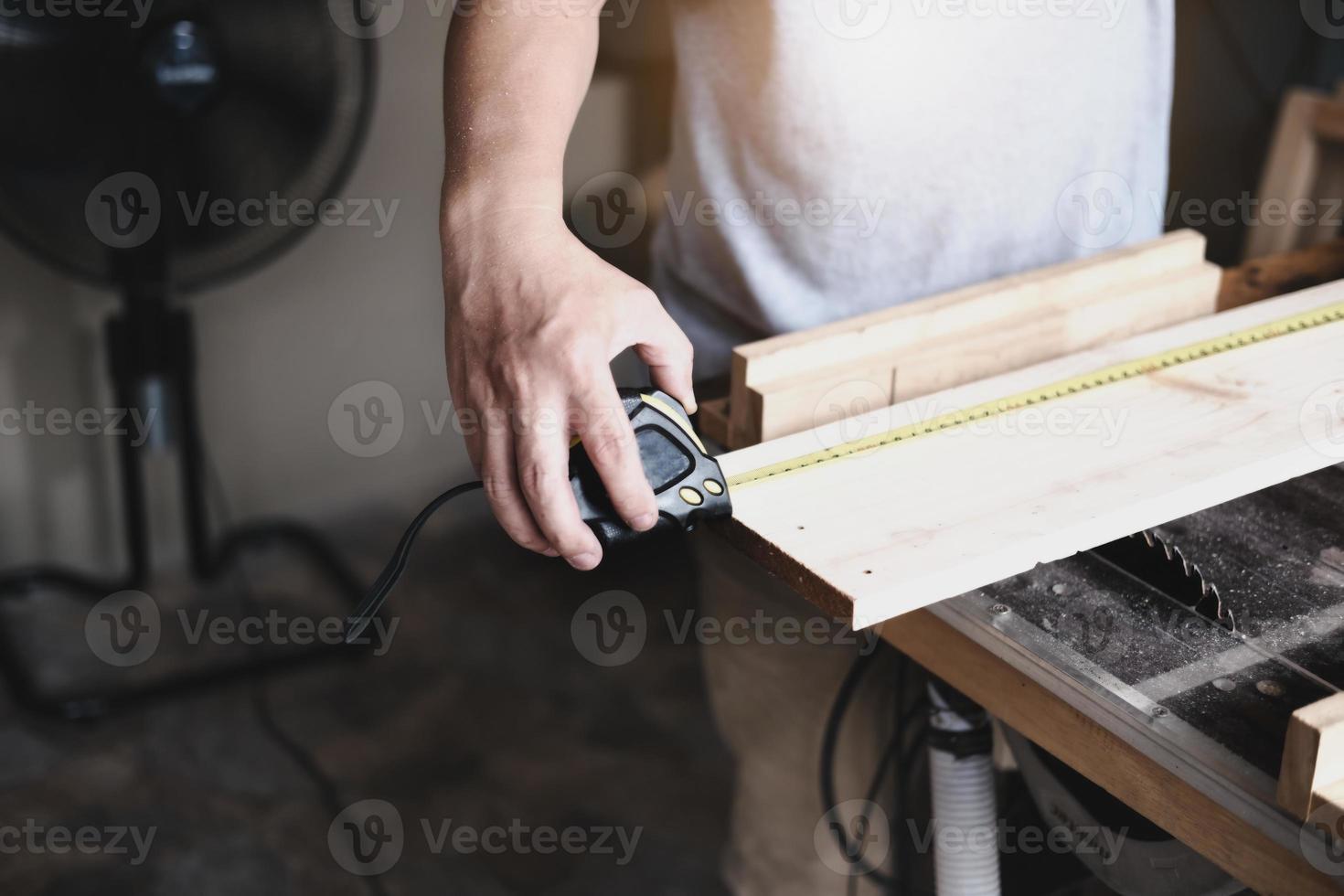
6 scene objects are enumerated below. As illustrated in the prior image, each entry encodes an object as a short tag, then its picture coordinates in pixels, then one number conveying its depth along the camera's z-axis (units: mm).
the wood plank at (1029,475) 744
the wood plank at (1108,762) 651
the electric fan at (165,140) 1596
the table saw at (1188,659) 672
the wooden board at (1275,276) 1182
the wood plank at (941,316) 943
